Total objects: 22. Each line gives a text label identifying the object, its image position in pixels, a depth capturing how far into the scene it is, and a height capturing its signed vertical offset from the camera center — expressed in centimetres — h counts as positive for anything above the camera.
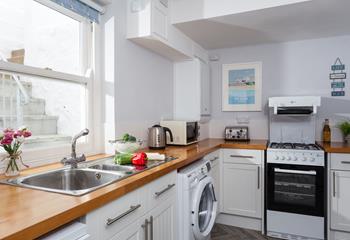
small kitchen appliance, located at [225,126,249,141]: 321 -23
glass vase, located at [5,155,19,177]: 135 -27
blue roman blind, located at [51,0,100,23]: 172 +77
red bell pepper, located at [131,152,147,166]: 163 -28
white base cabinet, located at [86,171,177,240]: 106 -49
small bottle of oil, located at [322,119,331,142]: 296 -21
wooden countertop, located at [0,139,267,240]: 76 -32
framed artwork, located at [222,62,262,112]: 335 +38
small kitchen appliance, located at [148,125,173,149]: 241 -21
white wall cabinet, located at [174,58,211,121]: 308 +30
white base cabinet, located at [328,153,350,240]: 238 -73
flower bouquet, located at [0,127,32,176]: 134 -16
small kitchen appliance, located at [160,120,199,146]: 263 -17
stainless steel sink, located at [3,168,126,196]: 136 -36
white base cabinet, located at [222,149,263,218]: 269 -73
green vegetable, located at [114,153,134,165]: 165 -28
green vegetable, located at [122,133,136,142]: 192 -17
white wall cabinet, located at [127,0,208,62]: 216 +79
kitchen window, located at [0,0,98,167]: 152 +30
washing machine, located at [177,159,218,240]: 178 -61
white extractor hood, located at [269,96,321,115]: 272 +11
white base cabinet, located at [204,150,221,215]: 258 -56
